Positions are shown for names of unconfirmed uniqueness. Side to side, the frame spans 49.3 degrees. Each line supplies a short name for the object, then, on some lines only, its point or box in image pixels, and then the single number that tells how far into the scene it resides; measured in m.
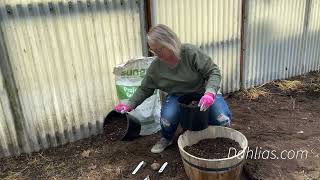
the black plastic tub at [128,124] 3.32
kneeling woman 2.81
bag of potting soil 3.47
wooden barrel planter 2.51
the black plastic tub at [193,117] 2.73
